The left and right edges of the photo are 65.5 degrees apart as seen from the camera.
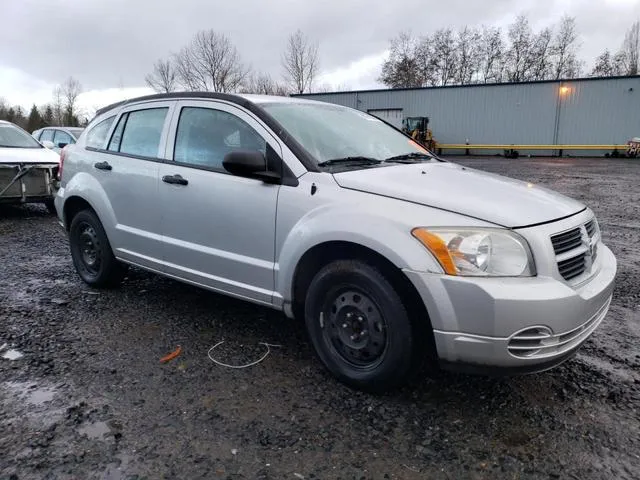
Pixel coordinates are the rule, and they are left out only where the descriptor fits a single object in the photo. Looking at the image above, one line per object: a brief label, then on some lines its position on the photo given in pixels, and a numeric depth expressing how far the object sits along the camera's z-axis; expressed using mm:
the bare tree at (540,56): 57062
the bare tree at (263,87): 50919
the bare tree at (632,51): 55850
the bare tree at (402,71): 56844
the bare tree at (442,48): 59344
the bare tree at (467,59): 59344
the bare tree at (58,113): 53031
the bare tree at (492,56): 58875
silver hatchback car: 2434
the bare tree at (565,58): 56969
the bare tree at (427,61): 58875
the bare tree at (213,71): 47750
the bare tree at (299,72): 53594
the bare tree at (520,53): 57500
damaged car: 8188
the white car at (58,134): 13422
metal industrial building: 28797
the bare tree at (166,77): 48219
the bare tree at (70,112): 50875
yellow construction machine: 31250
